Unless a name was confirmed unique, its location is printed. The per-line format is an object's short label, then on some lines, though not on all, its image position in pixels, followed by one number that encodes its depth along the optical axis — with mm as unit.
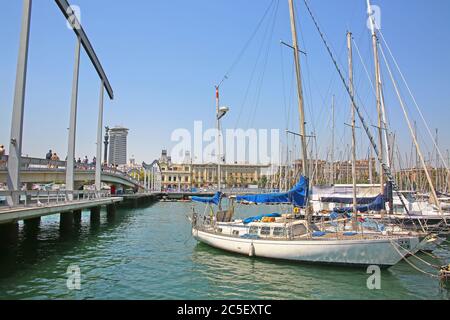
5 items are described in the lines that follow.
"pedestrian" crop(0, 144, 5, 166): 21062
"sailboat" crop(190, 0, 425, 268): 21047
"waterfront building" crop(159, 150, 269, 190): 194250
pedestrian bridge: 30234
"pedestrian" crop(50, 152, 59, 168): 37025
